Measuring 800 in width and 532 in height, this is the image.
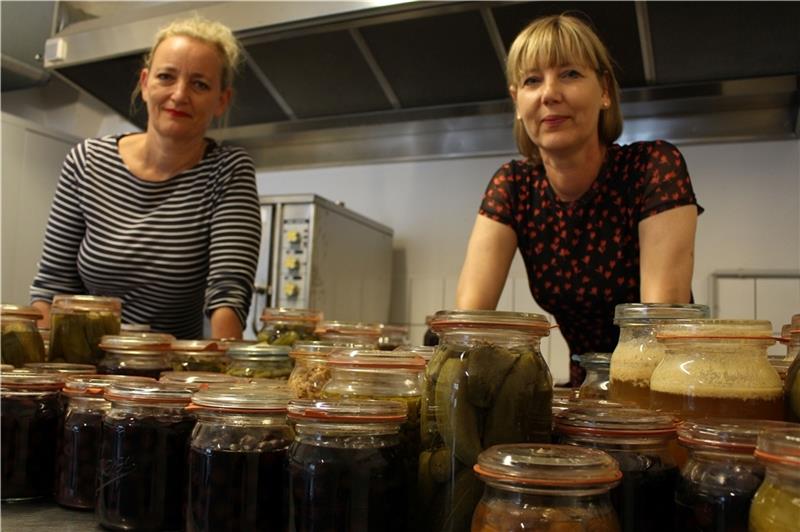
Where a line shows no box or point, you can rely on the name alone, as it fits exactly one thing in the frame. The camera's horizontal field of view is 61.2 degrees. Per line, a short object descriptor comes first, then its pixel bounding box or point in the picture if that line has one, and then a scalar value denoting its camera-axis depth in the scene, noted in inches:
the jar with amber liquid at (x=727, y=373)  21.0
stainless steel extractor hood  80.2
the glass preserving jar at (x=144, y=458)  24.8
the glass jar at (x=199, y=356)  37.5
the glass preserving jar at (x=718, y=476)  17.3
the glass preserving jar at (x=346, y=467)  20.4
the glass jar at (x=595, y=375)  30.4
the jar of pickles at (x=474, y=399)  20.0
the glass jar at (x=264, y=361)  33.3
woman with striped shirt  56.0
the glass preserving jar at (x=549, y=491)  16.8
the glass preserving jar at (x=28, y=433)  28.9
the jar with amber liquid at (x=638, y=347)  24.7
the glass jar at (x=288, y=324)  39.7
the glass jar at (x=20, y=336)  36.3
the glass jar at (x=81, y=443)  27.5
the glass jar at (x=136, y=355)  35.0
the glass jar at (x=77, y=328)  38.4
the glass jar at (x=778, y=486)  15.4
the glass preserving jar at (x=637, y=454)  19.2
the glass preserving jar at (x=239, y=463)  22.4
